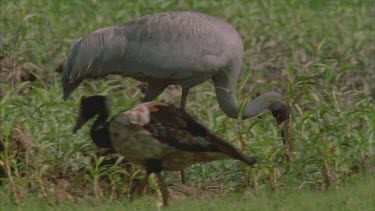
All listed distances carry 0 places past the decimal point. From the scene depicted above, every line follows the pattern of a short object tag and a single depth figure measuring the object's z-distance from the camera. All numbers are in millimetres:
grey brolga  18547
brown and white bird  15180
